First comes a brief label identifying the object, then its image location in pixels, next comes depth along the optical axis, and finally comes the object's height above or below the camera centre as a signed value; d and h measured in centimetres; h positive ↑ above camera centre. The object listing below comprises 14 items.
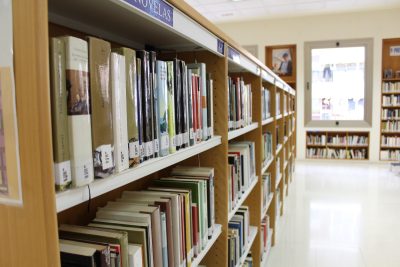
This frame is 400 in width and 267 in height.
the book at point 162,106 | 84 +1
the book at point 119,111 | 65 +0
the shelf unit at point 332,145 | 720 -90
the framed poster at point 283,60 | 757 +115
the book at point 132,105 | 69 +1
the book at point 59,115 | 51 +0
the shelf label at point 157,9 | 69 +24
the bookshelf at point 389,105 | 687 +0
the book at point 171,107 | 89 +1
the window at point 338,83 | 702 +52
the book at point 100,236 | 71 -28
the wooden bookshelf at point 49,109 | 46 +0
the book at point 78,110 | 53 +0
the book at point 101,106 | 59 +1
